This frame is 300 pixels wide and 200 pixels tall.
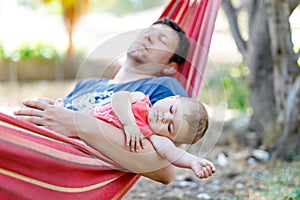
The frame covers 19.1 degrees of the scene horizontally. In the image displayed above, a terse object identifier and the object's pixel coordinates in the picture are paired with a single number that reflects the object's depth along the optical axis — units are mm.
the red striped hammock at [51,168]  2098
